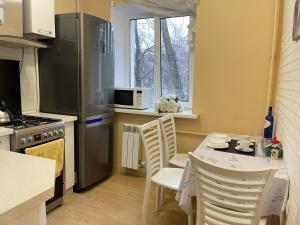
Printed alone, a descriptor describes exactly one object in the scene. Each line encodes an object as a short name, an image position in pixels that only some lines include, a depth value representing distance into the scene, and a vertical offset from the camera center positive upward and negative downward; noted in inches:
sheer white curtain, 108.6 +35.1
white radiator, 119.3 -28.9
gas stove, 77.2 -15.1
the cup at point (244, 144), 74.9 -17.0
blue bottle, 81.7 -13.0
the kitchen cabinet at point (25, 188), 30.5 -14.1
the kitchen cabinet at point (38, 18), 90.4 +24.7
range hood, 85.1 +15.4
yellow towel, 81.4 -22.4
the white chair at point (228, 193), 45.3 -20.2
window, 122.6 +15.8
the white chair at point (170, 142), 94.4 -21.9
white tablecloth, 54.9 -20.5
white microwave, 118.3 -5.6
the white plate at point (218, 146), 75.6 -17.7
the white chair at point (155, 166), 77.4 -26.5
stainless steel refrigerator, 98.5 +2.0
